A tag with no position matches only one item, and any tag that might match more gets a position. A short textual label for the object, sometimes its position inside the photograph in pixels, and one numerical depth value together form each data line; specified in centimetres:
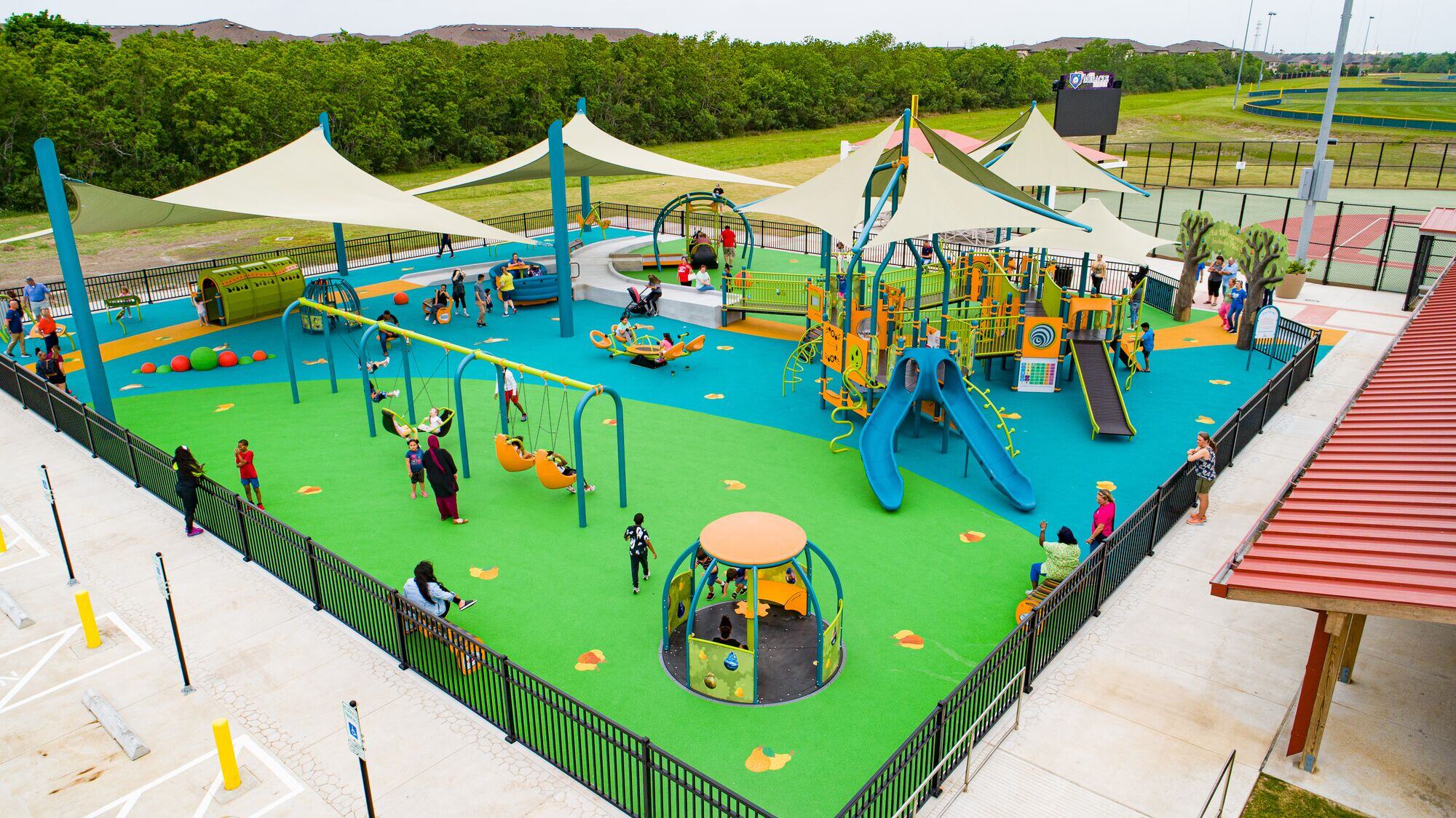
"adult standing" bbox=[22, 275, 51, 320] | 2394
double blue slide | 1495
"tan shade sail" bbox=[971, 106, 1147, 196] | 2512
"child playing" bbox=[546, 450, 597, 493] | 1473
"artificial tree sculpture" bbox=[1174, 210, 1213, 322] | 2434
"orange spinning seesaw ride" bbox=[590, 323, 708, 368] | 2191
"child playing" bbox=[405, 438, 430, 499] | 1477
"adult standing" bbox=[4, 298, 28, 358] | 2262
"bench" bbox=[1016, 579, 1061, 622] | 1156
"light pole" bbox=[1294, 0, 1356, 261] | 2750
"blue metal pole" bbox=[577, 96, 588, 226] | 3912
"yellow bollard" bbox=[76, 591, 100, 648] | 1105
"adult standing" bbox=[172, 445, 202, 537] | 1351
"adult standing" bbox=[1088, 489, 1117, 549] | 1241
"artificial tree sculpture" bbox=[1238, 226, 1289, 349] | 2192
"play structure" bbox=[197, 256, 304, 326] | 2492
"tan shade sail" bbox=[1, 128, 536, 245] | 2077
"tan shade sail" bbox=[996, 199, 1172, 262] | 2073
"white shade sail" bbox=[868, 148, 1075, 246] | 1681
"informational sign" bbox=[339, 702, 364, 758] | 768
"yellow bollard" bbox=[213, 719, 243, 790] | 870
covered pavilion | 777
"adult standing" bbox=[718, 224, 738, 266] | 3133
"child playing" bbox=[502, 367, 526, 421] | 1744
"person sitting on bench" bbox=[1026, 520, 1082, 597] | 1140
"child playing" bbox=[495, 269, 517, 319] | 2723
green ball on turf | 2170
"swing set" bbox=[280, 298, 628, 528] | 1451
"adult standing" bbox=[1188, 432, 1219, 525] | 1409
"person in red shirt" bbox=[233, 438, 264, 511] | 1411
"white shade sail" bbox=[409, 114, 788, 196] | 2920
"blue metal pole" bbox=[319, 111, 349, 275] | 2852
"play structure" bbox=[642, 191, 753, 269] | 3061
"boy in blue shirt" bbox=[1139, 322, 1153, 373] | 2130
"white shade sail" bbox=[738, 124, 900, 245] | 1919
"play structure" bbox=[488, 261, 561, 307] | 2748
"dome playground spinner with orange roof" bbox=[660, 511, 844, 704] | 1009
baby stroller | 2650
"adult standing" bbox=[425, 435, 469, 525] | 1389
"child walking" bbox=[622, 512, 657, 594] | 1221
